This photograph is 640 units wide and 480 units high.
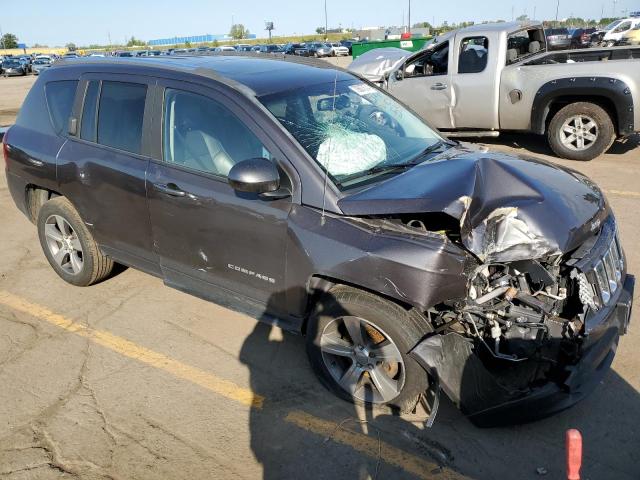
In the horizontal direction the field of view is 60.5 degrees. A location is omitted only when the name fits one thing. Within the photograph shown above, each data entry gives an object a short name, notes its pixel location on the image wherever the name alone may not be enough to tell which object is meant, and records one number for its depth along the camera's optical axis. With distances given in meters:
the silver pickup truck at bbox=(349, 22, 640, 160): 7.67
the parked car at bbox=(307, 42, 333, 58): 44.09
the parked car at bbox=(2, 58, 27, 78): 39.88
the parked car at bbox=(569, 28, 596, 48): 22.33
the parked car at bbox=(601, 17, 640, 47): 26.69
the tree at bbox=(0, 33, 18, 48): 93.28
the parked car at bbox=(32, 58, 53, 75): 40.06
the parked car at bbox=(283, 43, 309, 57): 44.66
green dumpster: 17.20
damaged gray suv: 2.78
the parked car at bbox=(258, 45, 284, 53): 46.20
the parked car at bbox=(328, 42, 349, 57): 41.69
